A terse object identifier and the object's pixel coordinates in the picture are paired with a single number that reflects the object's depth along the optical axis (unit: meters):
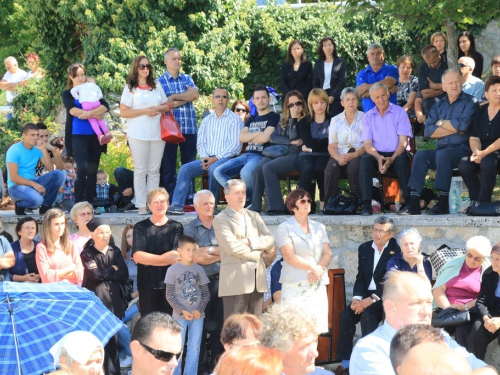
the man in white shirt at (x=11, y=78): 18.08
